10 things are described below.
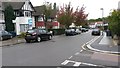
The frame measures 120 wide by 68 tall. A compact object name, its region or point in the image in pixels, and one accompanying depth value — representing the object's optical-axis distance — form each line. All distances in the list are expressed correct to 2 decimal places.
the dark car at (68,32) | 17.26
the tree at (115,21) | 8.22
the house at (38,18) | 23.59
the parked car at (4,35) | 11.91
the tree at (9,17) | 17.29
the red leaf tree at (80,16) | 25.23
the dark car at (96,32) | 17.81
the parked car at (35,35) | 10.28
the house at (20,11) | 16.75
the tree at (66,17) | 20.55
